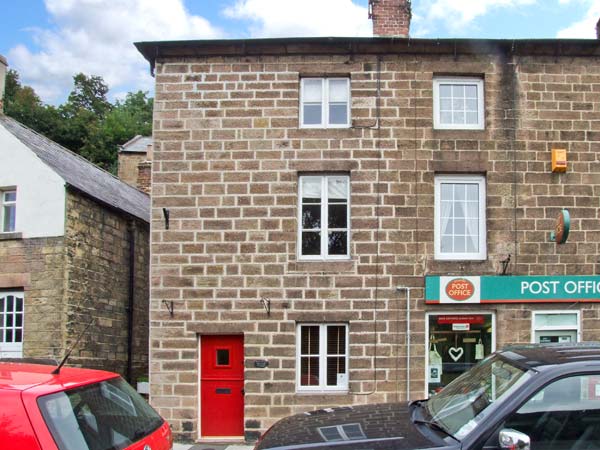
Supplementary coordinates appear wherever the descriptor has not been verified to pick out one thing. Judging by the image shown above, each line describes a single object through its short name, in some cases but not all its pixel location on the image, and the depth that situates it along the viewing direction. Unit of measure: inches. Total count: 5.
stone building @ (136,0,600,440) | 466.3
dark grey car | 161.2
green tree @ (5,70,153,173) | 1706.4
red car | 158.2
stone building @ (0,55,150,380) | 516.4
